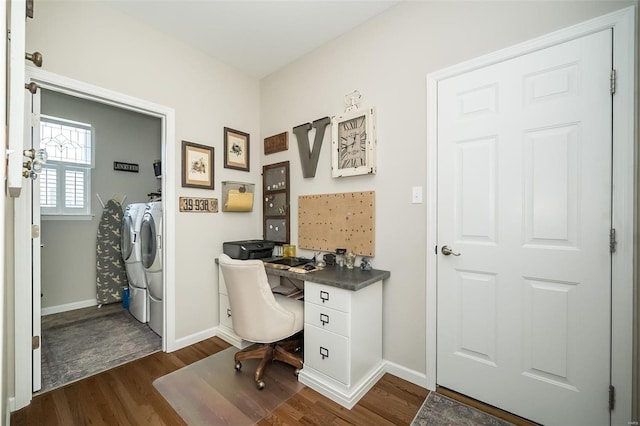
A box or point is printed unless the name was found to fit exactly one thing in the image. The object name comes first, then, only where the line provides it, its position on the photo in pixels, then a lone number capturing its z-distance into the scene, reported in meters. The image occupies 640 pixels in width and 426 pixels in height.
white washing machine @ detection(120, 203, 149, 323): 2.95
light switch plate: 1.96
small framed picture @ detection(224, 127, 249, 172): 2.82
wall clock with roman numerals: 2.17
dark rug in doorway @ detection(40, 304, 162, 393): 2.10
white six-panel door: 1.42
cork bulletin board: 2.21
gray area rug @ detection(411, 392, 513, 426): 1.59
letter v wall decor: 2.51
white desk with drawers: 1.77
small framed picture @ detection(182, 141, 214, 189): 2.51
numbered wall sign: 2.51
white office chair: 1.83
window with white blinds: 3.27
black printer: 2.56
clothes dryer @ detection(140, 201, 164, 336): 2.58
